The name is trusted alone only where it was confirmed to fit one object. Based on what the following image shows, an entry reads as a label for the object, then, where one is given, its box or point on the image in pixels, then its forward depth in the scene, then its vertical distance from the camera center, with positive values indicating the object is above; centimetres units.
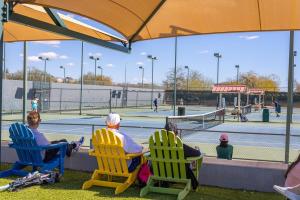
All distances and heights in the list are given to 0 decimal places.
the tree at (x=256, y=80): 9003 +340
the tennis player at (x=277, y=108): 3725 -119
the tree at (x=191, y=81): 9028 +280
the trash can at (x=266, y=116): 3026 -157
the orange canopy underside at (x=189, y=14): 660 +137
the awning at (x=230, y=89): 3678 +45
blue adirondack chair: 671 -102
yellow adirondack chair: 636 -107
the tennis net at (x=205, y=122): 2313 -180
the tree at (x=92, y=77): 9612 +347
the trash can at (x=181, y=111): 2902 -128
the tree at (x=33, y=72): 6070 +262
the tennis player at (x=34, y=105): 2891 -105
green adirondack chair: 602 -104
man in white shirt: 652 -78
